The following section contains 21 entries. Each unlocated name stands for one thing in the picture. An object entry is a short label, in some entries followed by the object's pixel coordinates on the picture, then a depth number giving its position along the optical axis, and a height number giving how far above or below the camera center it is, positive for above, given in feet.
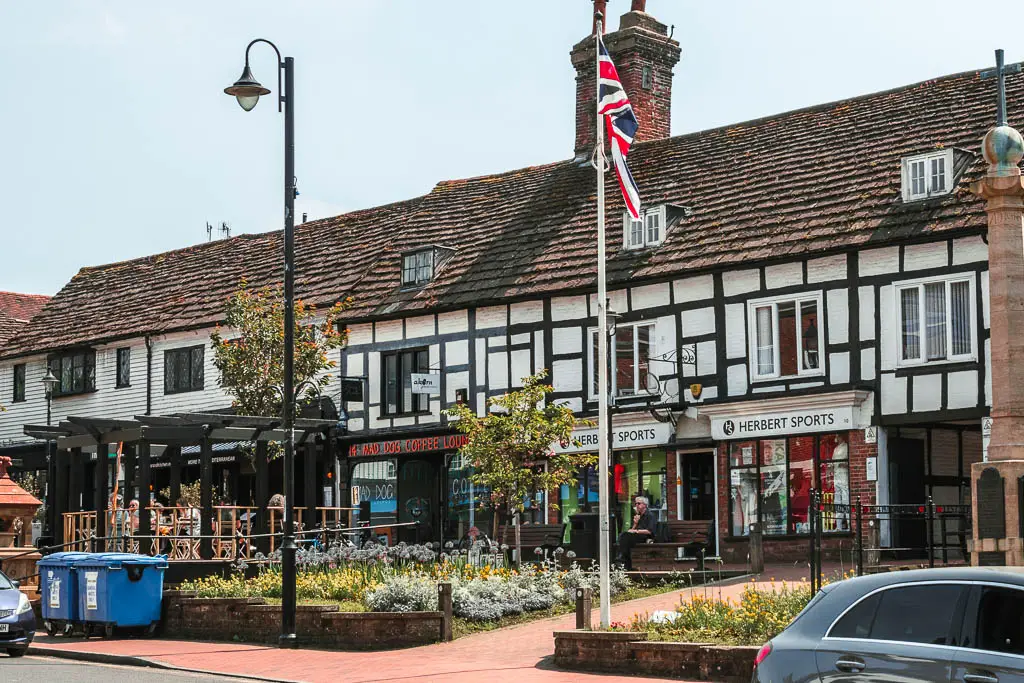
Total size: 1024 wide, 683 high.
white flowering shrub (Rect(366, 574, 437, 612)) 67.05 -5.08
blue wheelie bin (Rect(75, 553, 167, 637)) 72.59 -5.10
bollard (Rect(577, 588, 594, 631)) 60.23 -5.05
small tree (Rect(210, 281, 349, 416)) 112.16 +9.81
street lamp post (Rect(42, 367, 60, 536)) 134.82 +8.19
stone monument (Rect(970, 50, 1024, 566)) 55.77 +4.65
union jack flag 67.15 +16.25
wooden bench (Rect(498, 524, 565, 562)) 100.22 -3.57
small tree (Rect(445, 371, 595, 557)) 90.27 +2.31
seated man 87.97 -3.00
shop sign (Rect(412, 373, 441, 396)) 115.14 +7.71
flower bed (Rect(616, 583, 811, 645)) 54.34 -5.14
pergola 85.25 +2.64
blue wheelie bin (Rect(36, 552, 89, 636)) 74.54 -5.26
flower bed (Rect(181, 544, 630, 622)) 67.67 -4.78
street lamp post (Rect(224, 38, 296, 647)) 64.13 +7.98
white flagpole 59.93 +3.90
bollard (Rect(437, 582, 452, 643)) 64.75 -5.37
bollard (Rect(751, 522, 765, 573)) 81.61 -3.87
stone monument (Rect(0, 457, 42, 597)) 86.84 -2.47
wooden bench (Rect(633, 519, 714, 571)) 89.40 -4.33
